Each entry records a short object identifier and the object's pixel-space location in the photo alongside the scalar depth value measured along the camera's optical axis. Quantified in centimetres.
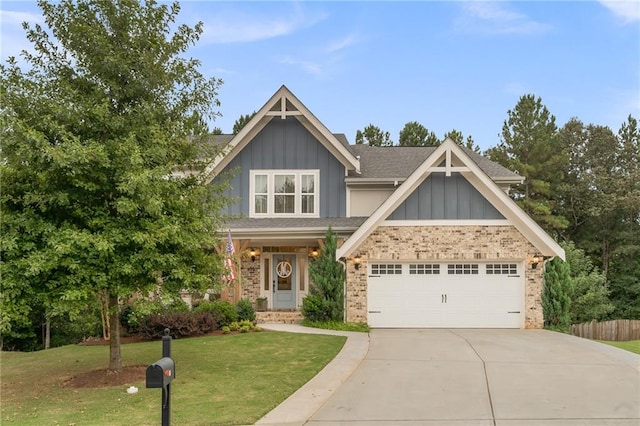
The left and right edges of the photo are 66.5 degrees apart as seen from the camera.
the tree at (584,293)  2284
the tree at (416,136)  3925
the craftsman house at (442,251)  1551
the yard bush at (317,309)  1558
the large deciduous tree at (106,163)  782
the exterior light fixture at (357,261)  1557
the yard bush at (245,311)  1554
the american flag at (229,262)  1000
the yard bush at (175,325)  1412
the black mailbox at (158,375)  462
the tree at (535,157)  3109
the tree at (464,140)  3866
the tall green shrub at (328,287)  1554
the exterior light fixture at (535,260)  1548
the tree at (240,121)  3941
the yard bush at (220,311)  1508
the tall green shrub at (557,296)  1537
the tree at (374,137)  4041
